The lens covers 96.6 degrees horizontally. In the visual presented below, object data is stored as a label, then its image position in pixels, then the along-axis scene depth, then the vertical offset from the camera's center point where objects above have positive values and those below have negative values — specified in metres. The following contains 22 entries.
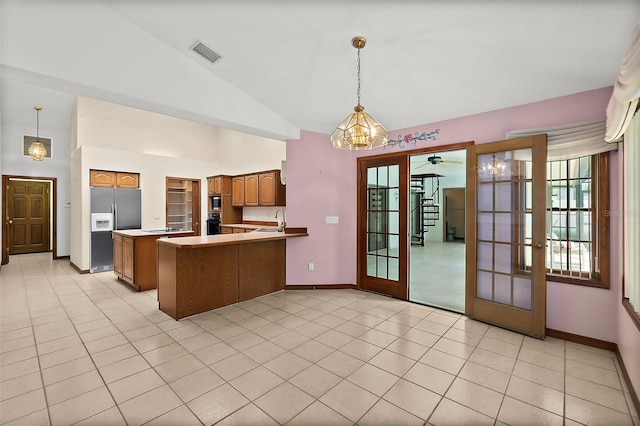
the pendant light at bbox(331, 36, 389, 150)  2.50 +0.72
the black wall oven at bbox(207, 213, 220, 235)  7.54 -0.36
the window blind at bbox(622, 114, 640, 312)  2.13 -0.02
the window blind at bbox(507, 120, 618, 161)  2.64 +0.69
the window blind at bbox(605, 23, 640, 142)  1.46 +0.70
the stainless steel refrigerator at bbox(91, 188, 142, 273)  5.84 -0.13
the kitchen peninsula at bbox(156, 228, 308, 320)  3.43 -0.79
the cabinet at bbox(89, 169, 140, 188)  6.06 +0.73
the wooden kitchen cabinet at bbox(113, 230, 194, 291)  4.58 -0.77
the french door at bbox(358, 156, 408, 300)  4.14 -0.22
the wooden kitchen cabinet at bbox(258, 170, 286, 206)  6.20 +0.48
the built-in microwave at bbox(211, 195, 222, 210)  7.56 +0.25
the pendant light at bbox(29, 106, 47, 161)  6.21 +1.35
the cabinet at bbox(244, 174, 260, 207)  6.70 +0.50
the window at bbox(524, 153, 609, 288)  2.73 -0.11
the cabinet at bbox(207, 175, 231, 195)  7.45 +0.71
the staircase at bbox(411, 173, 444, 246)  10.09 +0.07
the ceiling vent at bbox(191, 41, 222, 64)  2.93 +1.69
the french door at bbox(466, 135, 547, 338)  2.93 -0.26
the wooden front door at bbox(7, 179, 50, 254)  7.72 -0.11
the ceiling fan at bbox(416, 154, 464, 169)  6.85 +1.29
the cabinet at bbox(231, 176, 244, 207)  7.19 +0.52
